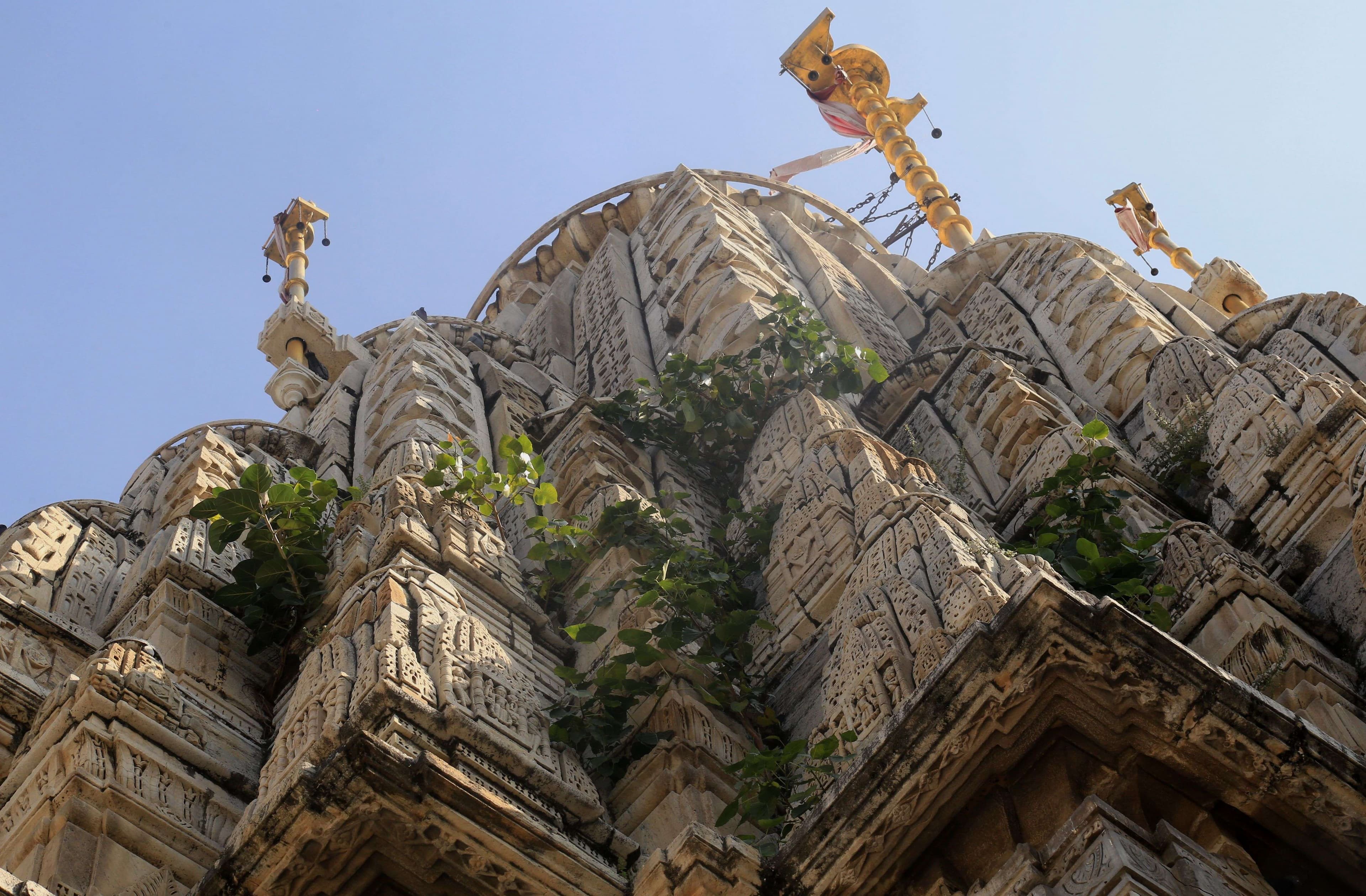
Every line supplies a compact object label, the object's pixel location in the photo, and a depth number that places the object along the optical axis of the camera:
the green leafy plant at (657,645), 7.91
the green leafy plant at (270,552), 9.59
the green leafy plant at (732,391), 12.22
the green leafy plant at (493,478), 9.94
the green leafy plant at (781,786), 6.71
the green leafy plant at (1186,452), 9.96
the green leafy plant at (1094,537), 7.84
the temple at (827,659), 5.82
